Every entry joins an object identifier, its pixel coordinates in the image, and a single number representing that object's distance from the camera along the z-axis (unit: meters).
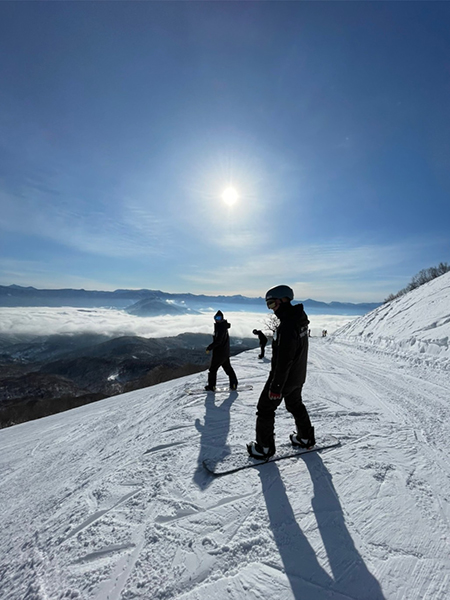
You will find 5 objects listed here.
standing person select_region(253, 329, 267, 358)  12.86
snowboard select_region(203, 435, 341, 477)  3.35
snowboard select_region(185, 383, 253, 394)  6.87
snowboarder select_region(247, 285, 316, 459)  3.31
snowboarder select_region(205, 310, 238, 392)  6.81
